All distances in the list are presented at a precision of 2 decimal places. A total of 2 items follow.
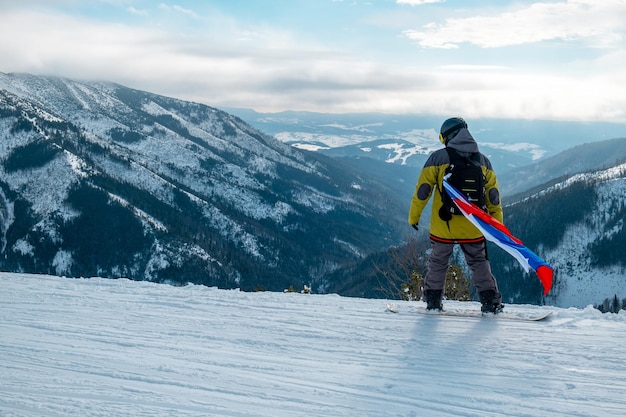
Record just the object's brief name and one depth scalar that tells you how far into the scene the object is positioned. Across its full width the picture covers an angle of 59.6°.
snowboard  7.65
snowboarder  7.45
